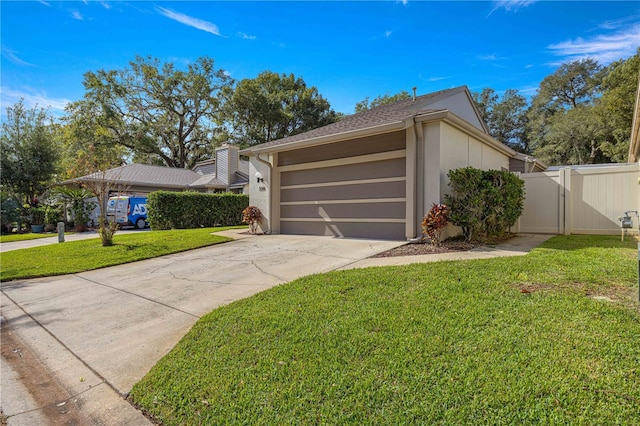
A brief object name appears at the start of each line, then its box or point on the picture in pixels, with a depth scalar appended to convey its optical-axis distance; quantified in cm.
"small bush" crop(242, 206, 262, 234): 1100
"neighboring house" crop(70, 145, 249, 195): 2116
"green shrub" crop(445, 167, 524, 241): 695
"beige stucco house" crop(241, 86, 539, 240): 752
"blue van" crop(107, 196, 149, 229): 1736
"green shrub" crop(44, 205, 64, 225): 1823
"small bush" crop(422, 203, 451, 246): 674
